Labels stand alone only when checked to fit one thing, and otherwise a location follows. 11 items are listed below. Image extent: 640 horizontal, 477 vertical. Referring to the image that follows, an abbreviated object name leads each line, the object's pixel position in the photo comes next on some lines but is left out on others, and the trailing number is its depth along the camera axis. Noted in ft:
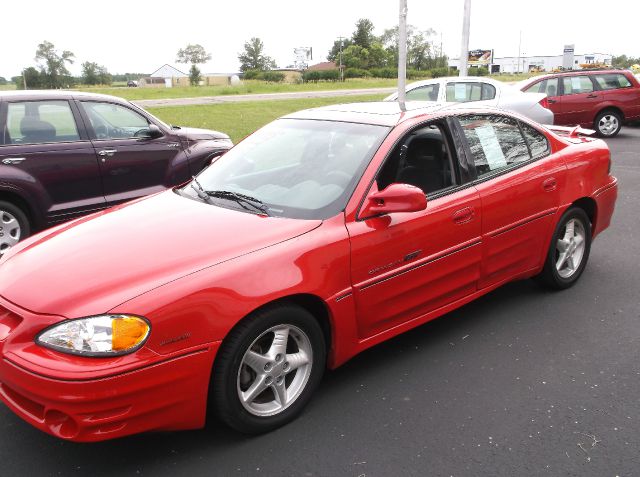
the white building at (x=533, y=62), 313.53
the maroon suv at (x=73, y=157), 20.66
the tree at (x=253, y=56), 404.98
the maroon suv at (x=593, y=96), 48.08
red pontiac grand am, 8.42
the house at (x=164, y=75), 364.36
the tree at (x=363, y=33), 326.44
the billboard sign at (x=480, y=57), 283.34
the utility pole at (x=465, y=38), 61.98
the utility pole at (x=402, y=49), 37.88
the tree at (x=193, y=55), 401.70
